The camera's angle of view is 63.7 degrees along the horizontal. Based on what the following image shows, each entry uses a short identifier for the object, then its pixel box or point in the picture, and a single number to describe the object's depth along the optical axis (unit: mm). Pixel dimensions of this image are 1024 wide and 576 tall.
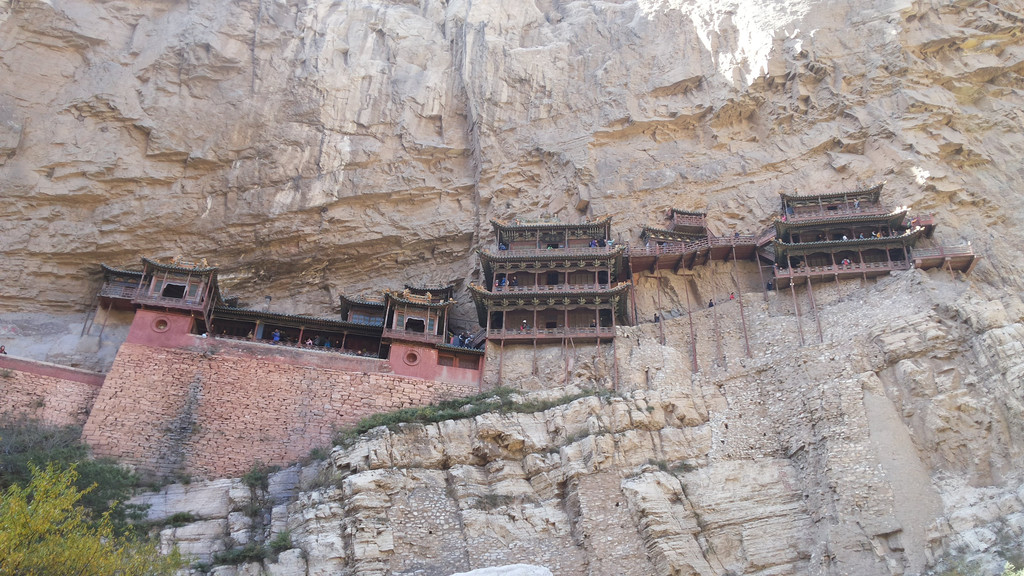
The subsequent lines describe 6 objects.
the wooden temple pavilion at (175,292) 28484
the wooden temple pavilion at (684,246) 31703
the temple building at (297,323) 28297
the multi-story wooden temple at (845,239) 29641
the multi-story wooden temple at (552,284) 30188
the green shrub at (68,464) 21453
